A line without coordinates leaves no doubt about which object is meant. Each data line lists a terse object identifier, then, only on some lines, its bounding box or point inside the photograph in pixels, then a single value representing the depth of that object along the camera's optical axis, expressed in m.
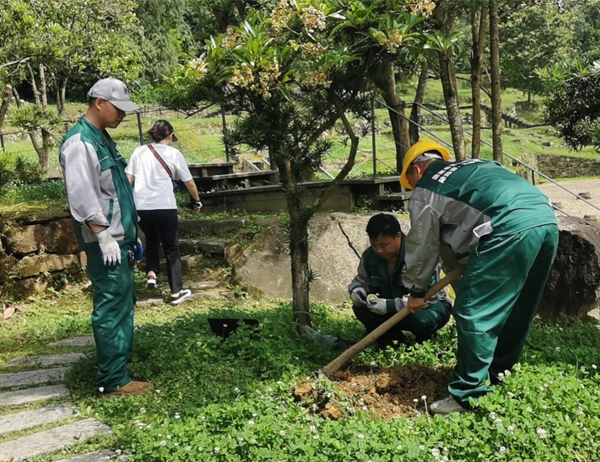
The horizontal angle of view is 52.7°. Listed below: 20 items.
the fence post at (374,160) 9.95
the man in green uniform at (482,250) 3.67
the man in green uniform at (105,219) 4.07
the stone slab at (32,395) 4.29
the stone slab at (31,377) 4.67
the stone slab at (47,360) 5.17
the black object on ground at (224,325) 5.17
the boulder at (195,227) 9.17
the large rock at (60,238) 7.93
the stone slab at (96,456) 3.42
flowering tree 3.98
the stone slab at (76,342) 5.90
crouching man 4.74
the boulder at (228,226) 9.05
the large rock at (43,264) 7.64
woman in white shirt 7.08
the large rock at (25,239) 7.61
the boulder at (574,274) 6.23
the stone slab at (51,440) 3.53
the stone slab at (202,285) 7.85
